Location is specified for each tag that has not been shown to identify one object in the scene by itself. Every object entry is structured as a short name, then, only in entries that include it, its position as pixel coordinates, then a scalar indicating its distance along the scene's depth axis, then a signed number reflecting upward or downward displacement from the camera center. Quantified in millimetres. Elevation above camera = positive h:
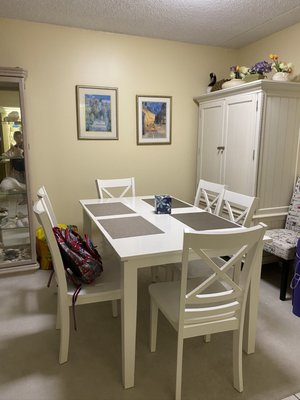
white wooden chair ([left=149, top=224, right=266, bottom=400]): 1299 -743
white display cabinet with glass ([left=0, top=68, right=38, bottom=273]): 2678 -354
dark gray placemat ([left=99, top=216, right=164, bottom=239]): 1757 -500
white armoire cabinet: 2719 +67
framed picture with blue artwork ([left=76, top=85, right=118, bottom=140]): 3178 +353
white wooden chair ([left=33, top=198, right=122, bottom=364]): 1589 -807
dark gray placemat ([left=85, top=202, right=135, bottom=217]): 2244 -492
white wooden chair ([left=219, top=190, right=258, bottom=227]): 2102 -403
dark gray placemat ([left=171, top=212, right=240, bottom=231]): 1904 -493
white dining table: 1471 -504
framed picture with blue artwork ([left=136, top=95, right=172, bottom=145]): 3420 +309
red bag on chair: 1698 -639
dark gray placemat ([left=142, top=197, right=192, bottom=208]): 2498 -485
